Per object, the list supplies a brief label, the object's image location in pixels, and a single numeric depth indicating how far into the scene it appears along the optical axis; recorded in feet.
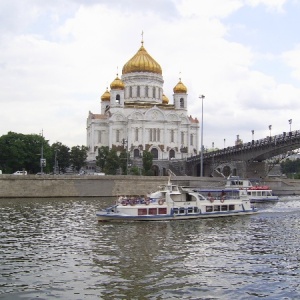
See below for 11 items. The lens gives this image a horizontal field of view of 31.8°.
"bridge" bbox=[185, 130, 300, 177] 255.70
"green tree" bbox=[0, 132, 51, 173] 271.90
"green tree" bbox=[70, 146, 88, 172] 341.82
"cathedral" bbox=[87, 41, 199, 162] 373.20
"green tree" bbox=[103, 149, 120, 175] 299.79
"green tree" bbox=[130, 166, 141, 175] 298.97
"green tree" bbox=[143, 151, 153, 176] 316.19
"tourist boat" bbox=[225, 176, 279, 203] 203.82
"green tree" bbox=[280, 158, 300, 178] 558.56
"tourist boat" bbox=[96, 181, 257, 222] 132.26
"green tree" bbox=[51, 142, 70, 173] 342.64
